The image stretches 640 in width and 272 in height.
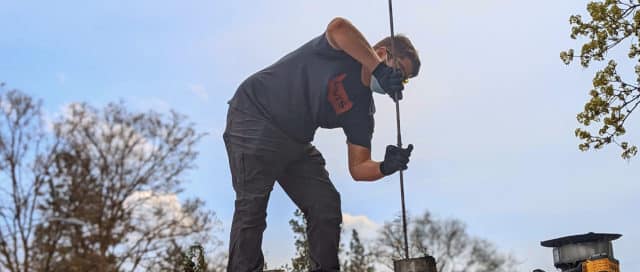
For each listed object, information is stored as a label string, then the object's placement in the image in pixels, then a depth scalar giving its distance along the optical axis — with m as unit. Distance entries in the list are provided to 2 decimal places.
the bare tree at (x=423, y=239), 24.75
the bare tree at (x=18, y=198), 20.06
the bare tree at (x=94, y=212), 20.28
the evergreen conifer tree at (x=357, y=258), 24.48
